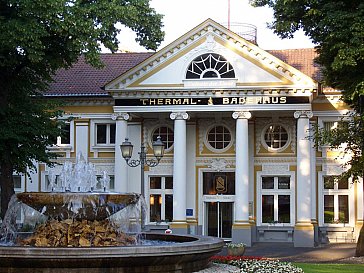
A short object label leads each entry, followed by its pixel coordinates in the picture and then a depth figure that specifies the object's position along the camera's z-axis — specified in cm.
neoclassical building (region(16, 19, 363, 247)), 3766
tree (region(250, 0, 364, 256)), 2444
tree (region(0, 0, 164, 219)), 2495
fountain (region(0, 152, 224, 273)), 1354
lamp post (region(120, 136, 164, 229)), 2439
